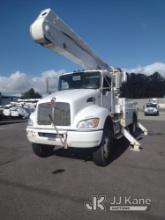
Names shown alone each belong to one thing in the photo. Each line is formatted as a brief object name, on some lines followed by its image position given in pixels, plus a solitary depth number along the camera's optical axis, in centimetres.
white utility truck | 402
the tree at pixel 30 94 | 7678
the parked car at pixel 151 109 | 2292
